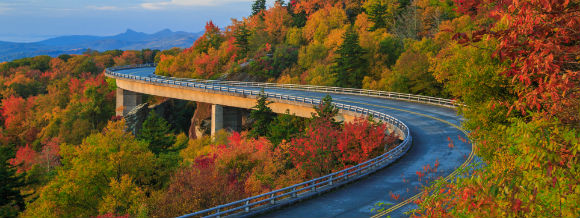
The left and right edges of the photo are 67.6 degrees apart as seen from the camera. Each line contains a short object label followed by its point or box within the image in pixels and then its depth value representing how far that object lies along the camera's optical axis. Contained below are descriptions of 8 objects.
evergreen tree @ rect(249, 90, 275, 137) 46.94
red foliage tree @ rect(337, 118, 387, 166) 27.94
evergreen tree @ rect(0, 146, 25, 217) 29.84
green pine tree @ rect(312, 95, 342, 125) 38.26
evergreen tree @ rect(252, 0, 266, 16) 117.94
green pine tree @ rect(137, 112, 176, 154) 46.28
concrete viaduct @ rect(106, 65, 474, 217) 18.72
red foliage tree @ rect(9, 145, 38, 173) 59.14
